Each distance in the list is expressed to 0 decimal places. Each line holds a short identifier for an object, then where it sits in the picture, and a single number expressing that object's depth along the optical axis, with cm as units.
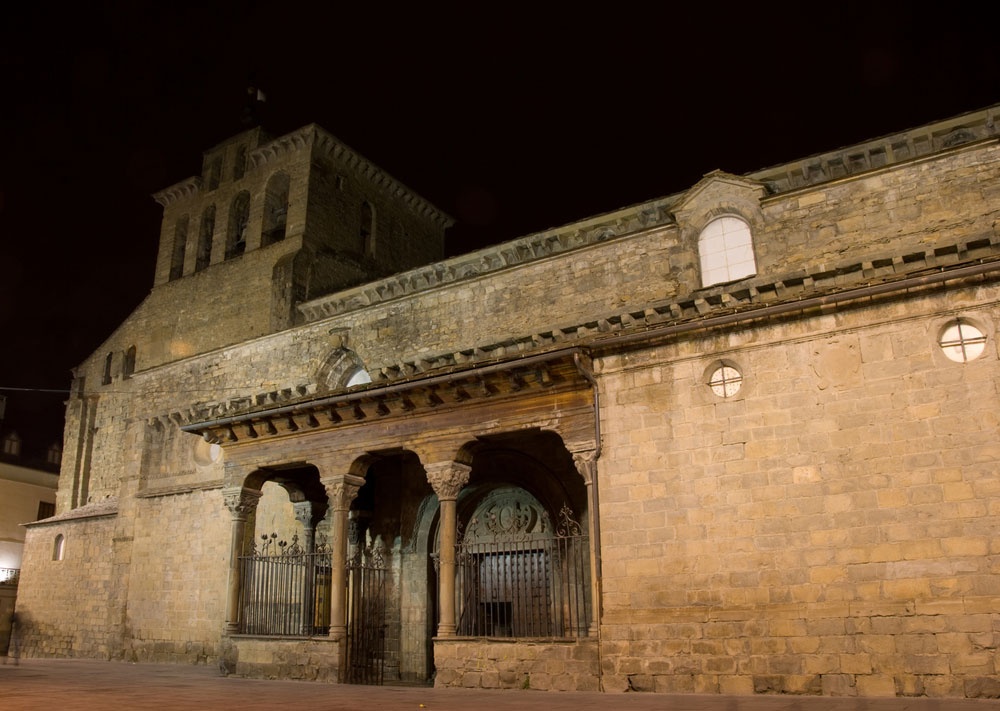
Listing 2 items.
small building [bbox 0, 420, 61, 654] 3550
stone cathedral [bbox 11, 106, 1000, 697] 874
